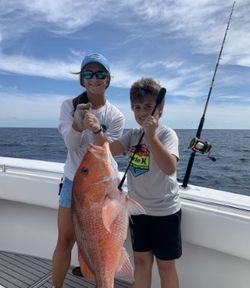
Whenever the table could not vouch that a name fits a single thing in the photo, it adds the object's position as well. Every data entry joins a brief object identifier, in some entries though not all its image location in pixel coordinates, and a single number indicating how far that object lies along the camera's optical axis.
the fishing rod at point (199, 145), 1.89
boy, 1.47
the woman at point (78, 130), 1.44
